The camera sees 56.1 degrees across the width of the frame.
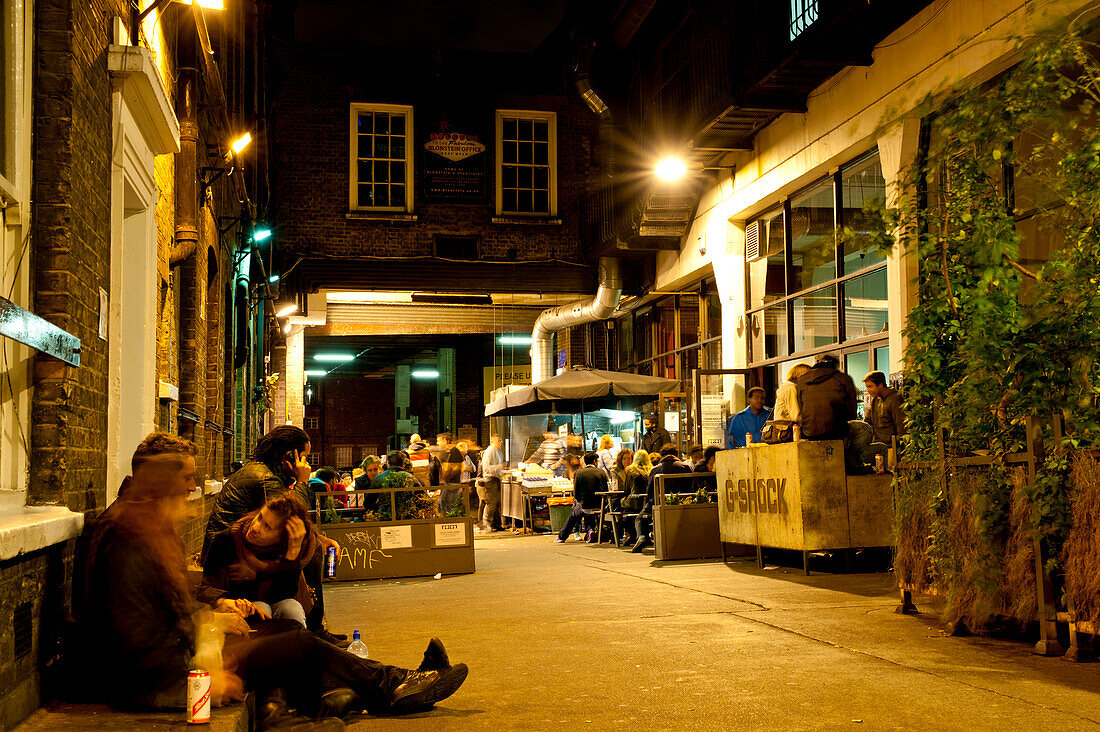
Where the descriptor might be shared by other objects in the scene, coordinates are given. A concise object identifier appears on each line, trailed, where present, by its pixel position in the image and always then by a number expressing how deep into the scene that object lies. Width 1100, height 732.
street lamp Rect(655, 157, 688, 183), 16.81
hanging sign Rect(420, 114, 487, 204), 22.22
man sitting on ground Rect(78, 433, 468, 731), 3.76
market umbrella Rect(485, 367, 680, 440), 16.69
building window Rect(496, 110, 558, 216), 22.78
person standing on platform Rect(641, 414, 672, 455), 17.19
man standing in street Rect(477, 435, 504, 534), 19.66
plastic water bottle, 5.52
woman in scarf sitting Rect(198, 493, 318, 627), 5.24
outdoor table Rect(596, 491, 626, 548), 14.54
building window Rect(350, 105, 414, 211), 22.05
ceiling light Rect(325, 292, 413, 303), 23.91
